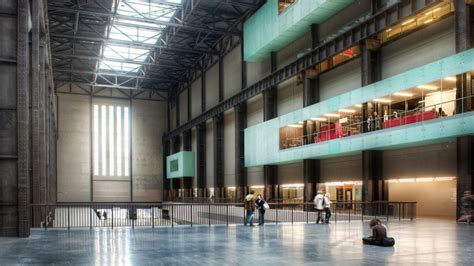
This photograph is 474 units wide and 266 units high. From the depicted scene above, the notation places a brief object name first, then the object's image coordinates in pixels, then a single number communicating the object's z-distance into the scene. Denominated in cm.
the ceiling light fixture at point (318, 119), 3497
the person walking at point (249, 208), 2302
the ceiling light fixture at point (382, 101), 2885
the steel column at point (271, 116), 4406
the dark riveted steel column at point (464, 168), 2355
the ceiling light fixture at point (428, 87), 2563
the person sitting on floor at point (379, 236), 1354
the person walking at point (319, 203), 2339
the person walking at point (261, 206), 2326
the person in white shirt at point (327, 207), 2361
